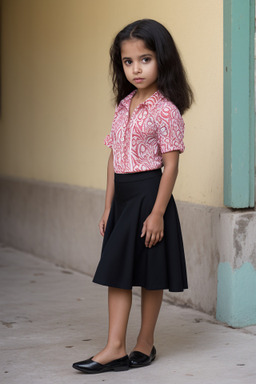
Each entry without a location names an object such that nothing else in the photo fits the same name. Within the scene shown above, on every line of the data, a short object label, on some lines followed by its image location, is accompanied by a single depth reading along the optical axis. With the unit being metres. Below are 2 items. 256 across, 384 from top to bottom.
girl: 4.73
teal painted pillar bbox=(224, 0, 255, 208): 5.77
